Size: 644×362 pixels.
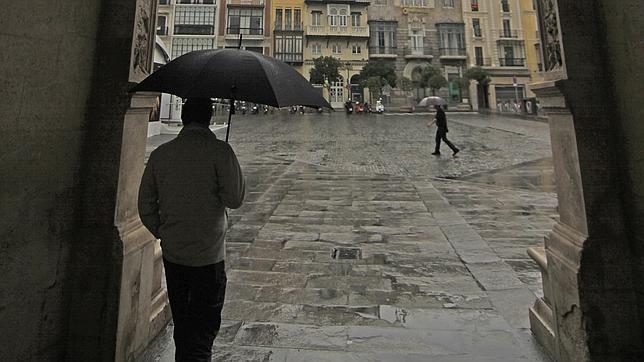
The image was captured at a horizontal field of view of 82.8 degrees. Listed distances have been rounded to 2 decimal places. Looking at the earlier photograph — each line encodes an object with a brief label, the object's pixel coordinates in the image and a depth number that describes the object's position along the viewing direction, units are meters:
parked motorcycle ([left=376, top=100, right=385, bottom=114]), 37.47
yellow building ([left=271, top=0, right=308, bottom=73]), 43.16
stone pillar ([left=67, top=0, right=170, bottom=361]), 1.97
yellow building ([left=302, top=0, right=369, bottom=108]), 43.12
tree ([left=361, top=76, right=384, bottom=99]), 37.16
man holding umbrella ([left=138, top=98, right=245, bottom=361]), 1.70
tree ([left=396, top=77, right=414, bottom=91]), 39.38
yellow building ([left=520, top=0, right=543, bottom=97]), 42.53
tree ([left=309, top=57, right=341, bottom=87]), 37.56
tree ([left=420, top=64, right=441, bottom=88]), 39.03
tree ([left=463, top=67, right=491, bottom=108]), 38.88
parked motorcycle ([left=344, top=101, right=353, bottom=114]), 36.28
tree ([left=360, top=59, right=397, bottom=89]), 38.34
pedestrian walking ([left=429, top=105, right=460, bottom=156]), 11.03
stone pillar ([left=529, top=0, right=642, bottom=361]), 1.91
